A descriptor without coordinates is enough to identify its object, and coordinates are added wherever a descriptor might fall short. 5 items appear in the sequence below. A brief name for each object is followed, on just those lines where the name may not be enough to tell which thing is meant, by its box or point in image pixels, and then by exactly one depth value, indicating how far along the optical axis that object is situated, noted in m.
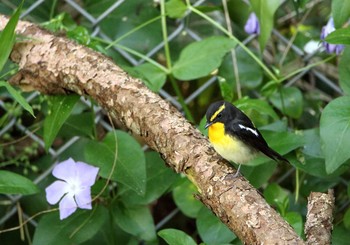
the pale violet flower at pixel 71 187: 4.48
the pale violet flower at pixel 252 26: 5.37
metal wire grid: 5.29
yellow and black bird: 4.11
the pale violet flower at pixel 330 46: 5.01
